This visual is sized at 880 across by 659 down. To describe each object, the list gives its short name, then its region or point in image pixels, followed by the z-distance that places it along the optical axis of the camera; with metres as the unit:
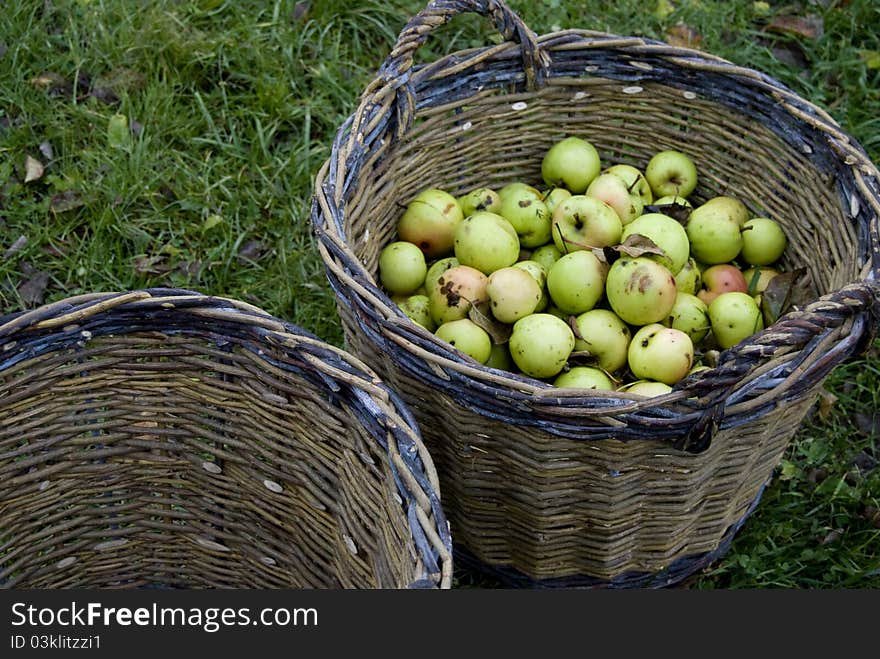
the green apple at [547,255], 2.51
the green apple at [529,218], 2.54
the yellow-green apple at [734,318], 2.32
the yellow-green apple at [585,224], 2.42
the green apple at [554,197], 2.61
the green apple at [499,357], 2.27
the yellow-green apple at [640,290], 2.19
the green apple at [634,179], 2.65
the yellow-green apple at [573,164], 2.67
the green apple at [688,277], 2.44
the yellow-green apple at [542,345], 2.11
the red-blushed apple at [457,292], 2.30
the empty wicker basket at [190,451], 1.80
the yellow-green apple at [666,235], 2.38
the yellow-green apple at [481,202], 2.62
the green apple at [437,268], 2.46
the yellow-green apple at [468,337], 2.18
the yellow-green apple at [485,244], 2.40
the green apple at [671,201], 2.65
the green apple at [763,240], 2.58
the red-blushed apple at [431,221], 2.53
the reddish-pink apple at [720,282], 2.52
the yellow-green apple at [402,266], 2.47
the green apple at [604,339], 2.23
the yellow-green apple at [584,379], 2.11
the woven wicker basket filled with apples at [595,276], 1.79
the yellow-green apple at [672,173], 2.71
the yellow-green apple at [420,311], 2.41
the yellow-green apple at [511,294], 2.25
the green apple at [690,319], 2.35
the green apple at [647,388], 2.04
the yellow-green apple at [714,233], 2.55
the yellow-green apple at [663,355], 2.13
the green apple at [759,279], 2.55
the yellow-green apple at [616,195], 2.55
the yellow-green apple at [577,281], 2.28
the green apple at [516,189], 2.62
